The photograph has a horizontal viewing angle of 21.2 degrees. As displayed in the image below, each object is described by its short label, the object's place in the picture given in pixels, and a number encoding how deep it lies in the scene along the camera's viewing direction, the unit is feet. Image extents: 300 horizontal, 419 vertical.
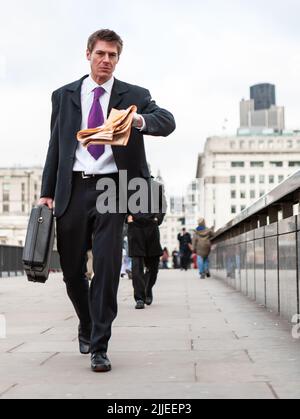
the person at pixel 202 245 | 69.67
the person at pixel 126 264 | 66.36
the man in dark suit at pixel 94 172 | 15.72
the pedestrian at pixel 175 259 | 149.89
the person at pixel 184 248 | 103.65
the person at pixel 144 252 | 32.50
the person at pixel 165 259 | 133.64
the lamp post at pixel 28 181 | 468.75
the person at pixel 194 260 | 120.52
